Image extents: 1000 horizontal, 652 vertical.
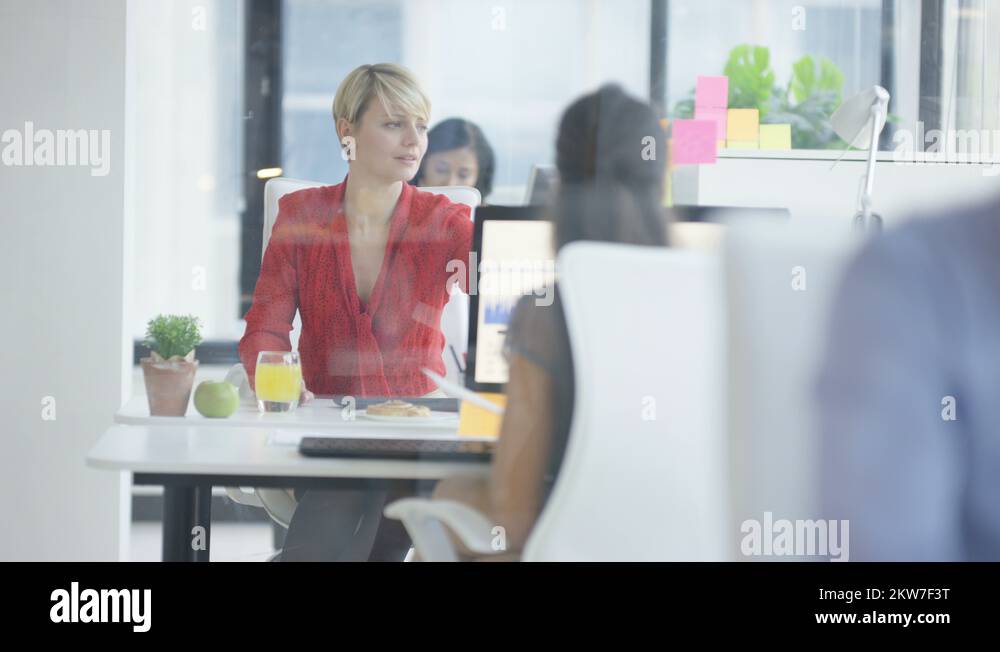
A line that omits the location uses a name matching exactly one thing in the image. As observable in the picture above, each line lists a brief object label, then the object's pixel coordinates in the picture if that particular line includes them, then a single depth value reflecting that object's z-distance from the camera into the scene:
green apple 6.15
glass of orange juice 6.23
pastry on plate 6.27
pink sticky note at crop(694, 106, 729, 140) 6.41
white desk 5.82
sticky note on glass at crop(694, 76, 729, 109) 6.39
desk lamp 6.38
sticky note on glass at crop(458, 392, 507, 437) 5.87
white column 6.37
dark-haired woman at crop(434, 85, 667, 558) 5.70
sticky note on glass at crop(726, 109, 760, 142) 6.48
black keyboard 5.86
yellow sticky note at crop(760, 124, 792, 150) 6.47
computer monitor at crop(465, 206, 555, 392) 6.14
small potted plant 6.17
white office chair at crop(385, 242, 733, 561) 5.58
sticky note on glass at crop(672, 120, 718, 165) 6.31
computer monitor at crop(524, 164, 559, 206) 6.14
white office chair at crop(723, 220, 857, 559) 5.38
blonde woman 6.51
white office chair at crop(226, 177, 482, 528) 6.26
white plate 6.21
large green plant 6.44
